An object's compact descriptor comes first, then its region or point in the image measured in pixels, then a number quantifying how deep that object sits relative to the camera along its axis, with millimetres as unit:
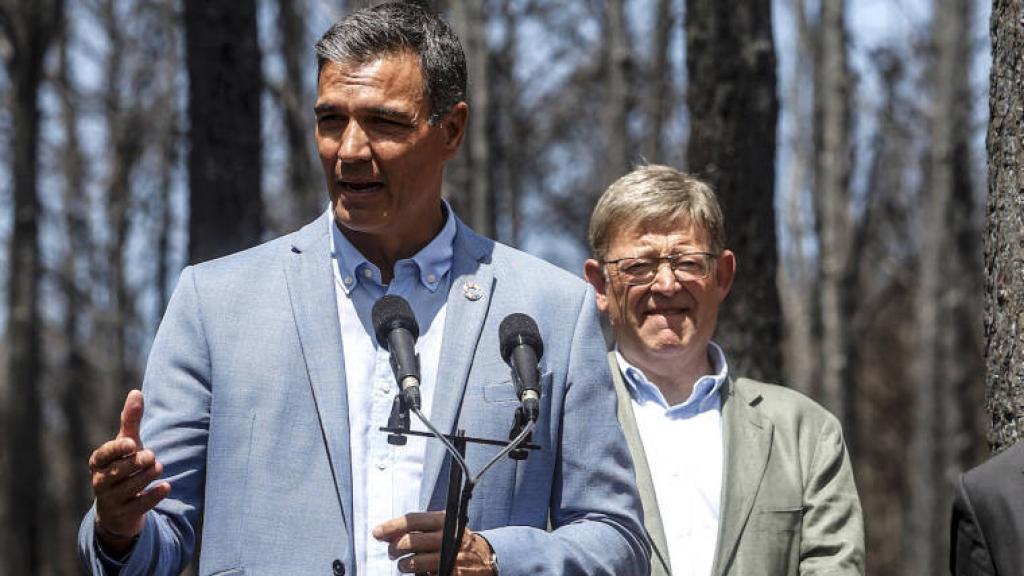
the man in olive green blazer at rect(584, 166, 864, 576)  4891
